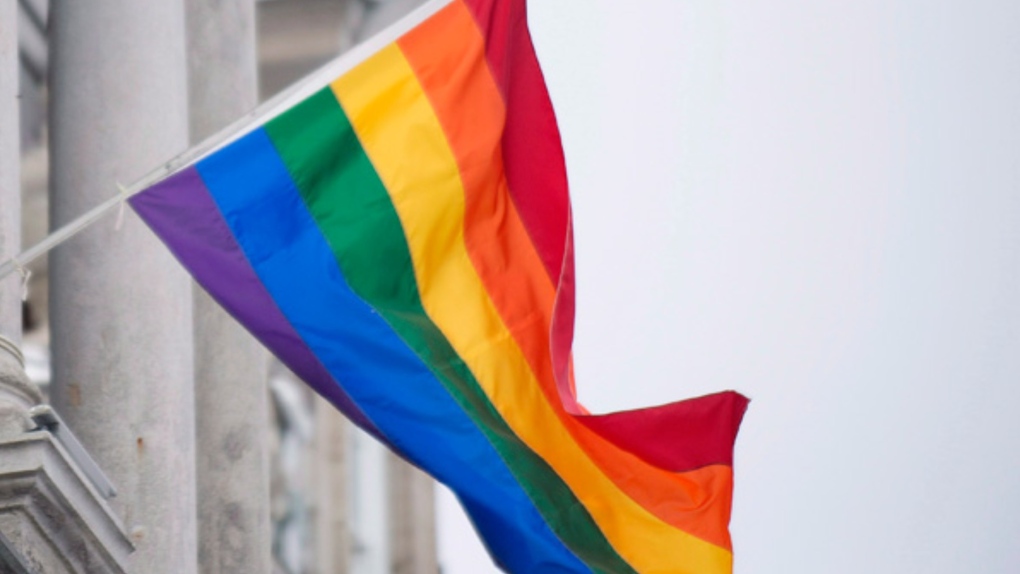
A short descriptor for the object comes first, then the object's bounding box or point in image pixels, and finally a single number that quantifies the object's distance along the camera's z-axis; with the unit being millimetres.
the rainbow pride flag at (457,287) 13352
